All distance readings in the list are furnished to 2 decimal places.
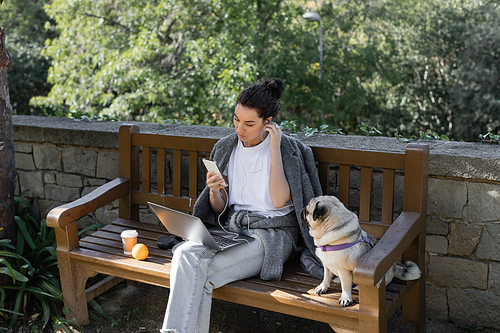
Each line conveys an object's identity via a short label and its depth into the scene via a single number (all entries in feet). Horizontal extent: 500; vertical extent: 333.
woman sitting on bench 7.44
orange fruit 8.48
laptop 7.49
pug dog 6.80
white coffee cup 8.73
